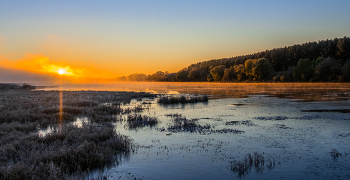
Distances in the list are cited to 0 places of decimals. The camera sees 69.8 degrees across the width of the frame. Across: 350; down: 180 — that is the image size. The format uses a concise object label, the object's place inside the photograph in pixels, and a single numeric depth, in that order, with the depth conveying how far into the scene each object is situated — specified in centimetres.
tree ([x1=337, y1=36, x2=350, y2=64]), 11800
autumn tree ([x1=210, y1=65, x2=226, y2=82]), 17680
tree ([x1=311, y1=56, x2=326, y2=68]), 11301
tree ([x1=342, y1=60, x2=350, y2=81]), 9462
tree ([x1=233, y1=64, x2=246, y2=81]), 15582
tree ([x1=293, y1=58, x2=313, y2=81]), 11081
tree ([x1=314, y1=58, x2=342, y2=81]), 10106
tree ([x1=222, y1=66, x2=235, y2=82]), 16538
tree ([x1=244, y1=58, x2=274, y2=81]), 13462
